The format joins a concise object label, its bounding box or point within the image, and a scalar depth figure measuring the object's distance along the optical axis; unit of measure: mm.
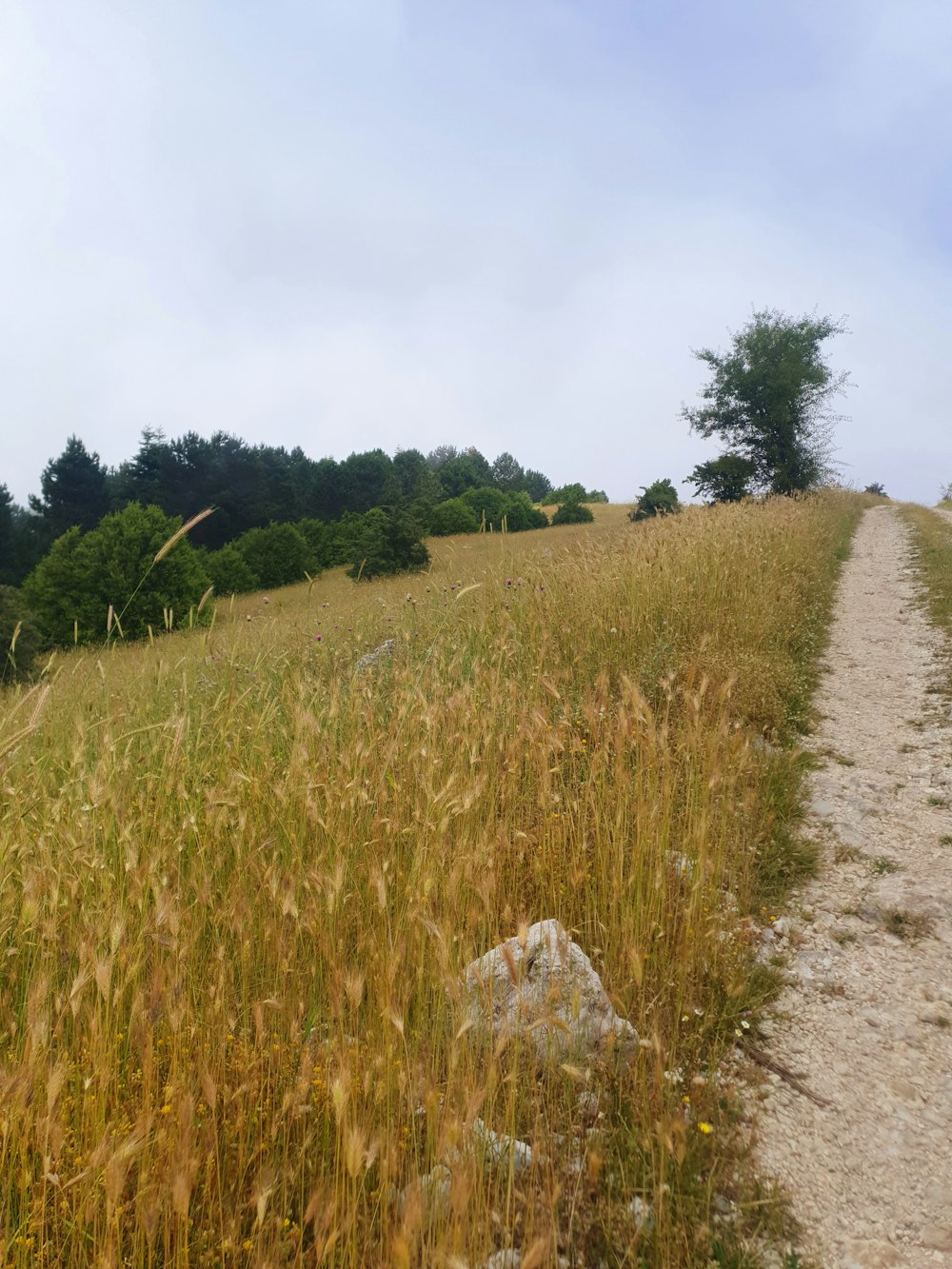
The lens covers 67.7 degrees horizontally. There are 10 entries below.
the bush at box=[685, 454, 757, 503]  28969
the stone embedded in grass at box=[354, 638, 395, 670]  6363
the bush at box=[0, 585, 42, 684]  11974
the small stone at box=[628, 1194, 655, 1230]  1661
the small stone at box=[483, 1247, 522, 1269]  1397
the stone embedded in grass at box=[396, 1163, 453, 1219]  1290
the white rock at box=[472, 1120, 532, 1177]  1527
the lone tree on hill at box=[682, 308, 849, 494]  28500
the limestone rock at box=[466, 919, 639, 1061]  1869
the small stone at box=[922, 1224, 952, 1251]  1791
